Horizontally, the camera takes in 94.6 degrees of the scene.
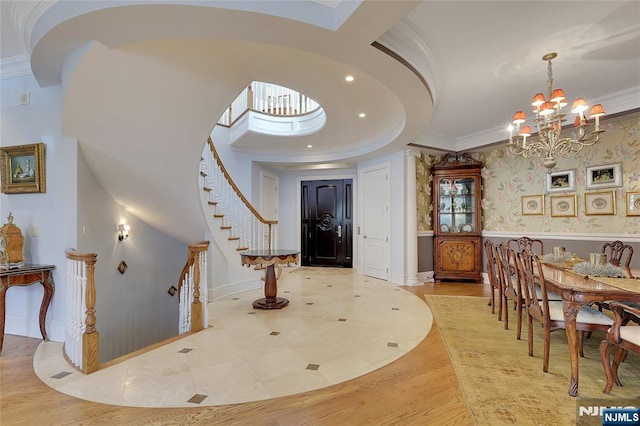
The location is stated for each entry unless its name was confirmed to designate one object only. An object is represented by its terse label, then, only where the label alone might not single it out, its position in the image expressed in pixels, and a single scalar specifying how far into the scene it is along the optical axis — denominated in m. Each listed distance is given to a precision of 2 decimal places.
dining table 2.07
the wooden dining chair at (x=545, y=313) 2.25
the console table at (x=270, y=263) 3.97
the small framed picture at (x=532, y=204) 5.05
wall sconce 3.95
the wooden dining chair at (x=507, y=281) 3.00
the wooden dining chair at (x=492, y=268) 3.87
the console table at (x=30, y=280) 2.78
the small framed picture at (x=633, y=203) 3.99
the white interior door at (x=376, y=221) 6.04
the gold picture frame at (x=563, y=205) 4.67
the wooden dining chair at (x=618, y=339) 1.90
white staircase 4.59
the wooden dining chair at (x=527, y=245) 4.23
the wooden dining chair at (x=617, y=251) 3.36
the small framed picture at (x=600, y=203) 4.23
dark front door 7.46
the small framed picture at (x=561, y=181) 4.66
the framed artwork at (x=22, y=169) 3.22
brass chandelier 2.73
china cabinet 5.68
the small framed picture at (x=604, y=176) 4.18
